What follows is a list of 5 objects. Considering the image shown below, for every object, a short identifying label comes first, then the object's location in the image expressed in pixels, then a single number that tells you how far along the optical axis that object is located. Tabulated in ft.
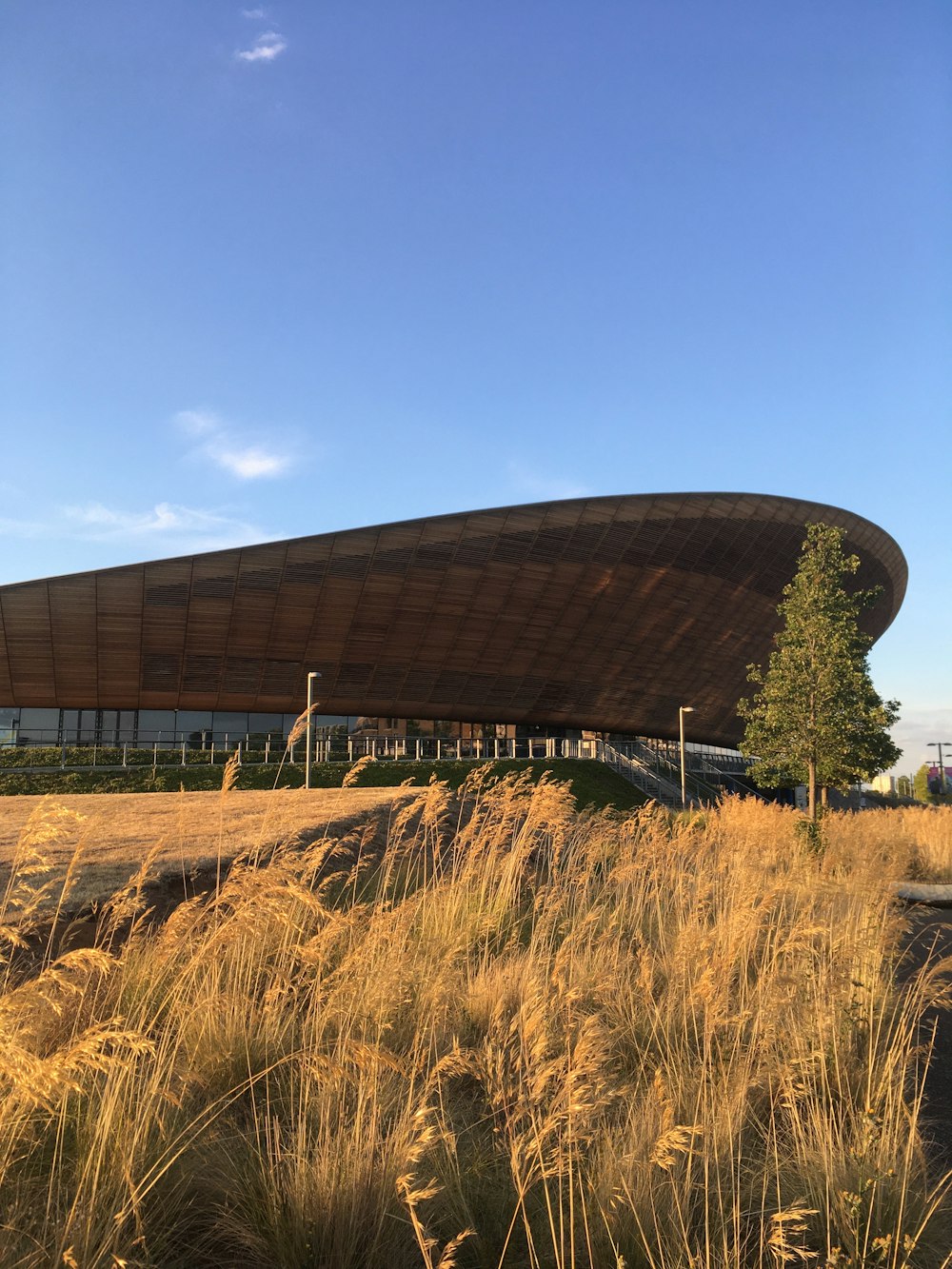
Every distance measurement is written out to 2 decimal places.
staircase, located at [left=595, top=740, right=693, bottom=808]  122.83
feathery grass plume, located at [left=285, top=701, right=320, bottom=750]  17.36
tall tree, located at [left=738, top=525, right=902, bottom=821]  63.21
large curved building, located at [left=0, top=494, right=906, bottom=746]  119.75
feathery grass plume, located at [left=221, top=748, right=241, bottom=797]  14.54
